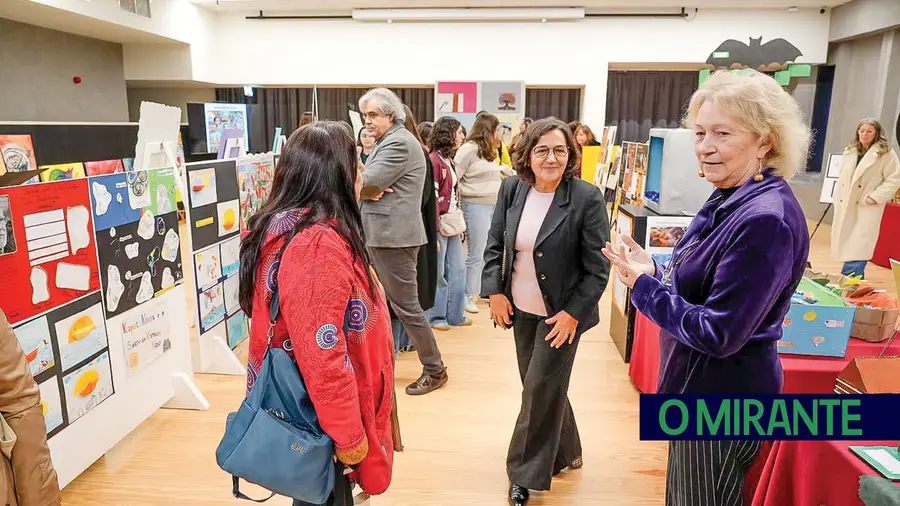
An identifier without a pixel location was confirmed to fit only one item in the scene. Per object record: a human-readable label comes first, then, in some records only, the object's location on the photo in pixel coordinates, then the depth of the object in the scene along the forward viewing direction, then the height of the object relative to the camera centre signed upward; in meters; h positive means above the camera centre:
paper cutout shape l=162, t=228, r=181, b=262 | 2.92 -0.58
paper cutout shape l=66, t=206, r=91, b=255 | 2.26 -0.38
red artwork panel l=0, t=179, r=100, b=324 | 1.98 -0.43
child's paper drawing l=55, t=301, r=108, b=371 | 2.25 -0.82
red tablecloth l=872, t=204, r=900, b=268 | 6.07 -1.07
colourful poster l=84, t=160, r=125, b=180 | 3.86 -0.26
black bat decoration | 7.02 +0.98
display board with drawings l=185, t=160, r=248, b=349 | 3.19 -0.64
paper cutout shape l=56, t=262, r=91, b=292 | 2.22 -0.57
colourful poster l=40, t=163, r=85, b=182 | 3.24 -0.25
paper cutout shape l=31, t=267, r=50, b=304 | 2.08 -0.56
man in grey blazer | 2.89 -0.37
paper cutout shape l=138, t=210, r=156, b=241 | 2.71 -0.45
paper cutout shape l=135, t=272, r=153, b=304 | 2.74 -0.76
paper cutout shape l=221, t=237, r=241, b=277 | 3.51 -0.76
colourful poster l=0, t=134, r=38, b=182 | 3.27 -0.14
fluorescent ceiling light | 8.64 +1.76
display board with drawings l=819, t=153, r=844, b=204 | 6.18 -0.40
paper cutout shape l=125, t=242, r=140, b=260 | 2.62 -0.54
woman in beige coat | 5.00 -0.49
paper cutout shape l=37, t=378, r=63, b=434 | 2.16 -1.02
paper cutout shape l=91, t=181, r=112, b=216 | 2.40 -0.28
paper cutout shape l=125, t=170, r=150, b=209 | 2.62 -0.27
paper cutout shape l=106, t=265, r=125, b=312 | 2.53 -0.69
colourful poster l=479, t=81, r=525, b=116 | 8.97 +0.56
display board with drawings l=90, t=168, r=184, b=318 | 2.48 -0.48
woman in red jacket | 1.27 -0.37
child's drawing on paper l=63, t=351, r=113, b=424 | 2.30 -1.05
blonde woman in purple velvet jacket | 1.14 -0.27
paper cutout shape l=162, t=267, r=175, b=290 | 2.94 -0.75
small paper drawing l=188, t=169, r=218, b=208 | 3.12 -0.31
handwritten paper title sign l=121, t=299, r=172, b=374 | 2.68 -0.98
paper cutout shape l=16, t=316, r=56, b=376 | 2.05 -0.77
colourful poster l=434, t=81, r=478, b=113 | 9.06 +0.55
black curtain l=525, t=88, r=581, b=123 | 9.77 +0.52
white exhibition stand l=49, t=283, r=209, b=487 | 2.35 -1.24
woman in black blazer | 2.02 -0.49
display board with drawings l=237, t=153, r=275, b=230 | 3.67 -0.32
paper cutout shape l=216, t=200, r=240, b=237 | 3.42 -0.51
